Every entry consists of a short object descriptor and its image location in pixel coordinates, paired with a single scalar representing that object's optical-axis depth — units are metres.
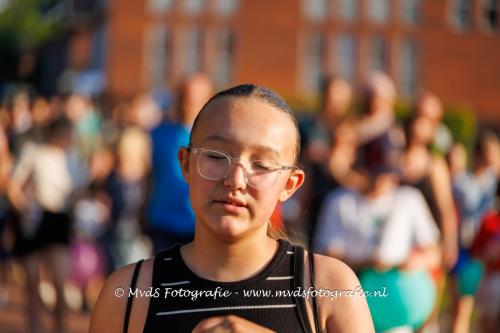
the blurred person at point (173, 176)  9.77
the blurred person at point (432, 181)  10.95
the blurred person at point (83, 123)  18.69
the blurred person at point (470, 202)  13.84
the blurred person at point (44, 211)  13.76
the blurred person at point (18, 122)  18.14
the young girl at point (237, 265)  3.97
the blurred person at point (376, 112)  10.57
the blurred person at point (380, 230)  9.45
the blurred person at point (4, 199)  14.33
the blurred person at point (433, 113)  12.51
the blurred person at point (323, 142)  10.40
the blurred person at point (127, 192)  15.38
